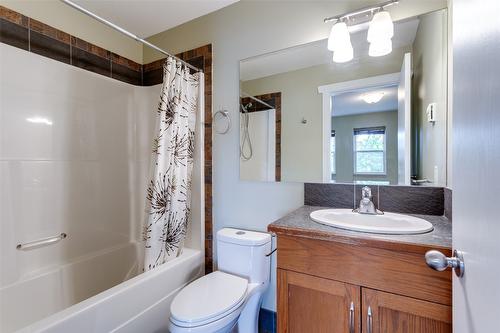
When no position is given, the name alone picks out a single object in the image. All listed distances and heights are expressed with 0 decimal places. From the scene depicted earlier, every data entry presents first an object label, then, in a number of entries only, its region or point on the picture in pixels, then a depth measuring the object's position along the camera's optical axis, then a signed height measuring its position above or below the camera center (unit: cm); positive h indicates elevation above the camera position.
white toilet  114 -70
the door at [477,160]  45 +0
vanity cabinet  85 -49
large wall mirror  127 +31
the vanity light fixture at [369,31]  130 +72
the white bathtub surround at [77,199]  143 -26
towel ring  186 +35
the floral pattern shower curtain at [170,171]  170 -5
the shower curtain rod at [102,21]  123 +79
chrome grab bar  154 -51
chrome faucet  129 -23
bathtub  111 -78
